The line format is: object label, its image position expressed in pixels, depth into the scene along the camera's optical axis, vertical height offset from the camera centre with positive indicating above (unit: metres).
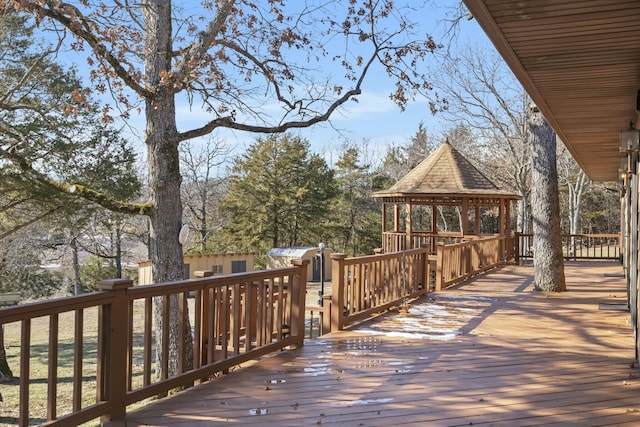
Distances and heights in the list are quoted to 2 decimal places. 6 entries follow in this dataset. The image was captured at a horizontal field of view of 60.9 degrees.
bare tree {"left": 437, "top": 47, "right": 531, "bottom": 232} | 24.16 +6.02
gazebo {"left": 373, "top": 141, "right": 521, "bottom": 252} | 16.20 +1.15
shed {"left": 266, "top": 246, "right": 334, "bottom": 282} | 27.12 -1.10
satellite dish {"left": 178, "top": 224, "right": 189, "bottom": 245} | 9.93 -0.02
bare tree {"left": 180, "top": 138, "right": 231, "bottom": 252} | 32.00 +3.16
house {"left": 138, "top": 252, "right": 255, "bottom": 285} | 24.74 -1.43
